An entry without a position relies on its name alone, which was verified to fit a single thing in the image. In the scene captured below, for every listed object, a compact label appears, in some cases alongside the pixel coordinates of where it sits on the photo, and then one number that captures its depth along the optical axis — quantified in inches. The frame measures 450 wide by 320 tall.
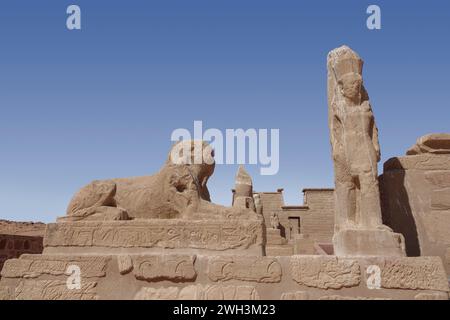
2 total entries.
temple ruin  130.9
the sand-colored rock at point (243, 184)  450.0
